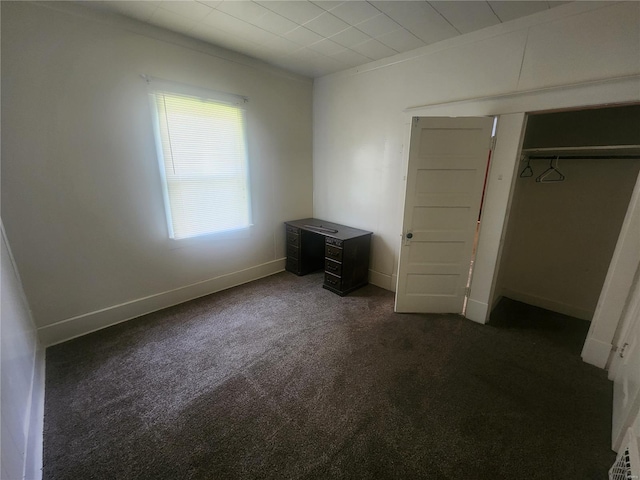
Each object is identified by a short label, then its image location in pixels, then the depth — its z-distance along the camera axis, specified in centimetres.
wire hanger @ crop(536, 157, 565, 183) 270
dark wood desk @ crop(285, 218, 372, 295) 329
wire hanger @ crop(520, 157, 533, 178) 284
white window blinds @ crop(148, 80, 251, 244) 267
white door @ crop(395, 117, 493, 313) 244
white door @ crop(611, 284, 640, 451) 146
